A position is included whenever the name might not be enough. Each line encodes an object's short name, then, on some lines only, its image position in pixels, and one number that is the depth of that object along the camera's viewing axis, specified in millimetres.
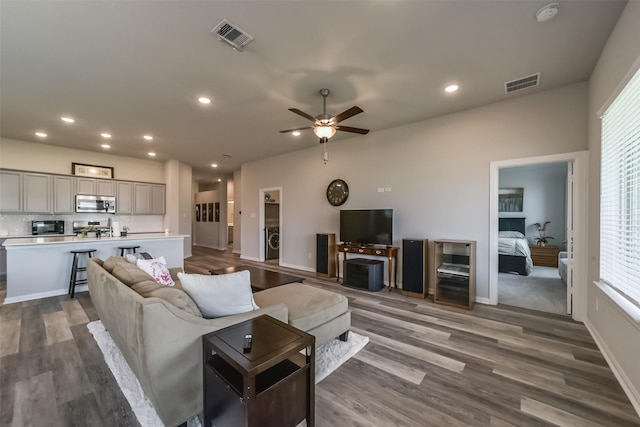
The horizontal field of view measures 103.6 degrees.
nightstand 6570
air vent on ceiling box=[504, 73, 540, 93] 3119
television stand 4586
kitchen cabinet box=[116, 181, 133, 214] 6828
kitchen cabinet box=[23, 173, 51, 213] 5539
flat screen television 4676
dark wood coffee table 3309
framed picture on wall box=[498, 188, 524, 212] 7656
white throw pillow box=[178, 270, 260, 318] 1806
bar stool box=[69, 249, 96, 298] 4258
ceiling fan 3053
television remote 1374
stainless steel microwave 6248
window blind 1975
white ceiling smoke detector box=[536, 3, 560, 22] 2047
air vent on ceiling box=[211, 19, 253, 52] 2270
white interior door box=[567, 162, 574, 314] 3359
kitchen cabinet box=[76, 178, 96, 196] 6215
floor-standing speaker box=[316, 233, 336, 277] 5523
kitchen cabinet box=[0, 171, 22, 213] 5305
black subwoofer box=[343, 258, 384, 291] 4598
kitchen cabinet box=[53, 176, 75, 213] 5898
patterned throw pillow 2715
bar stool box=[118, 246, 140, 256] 4988
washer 7758
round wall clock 5539
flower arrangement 7214
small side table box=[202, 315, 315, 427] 1257
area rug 1710
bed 5715
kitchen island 3996
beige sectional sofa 1444
